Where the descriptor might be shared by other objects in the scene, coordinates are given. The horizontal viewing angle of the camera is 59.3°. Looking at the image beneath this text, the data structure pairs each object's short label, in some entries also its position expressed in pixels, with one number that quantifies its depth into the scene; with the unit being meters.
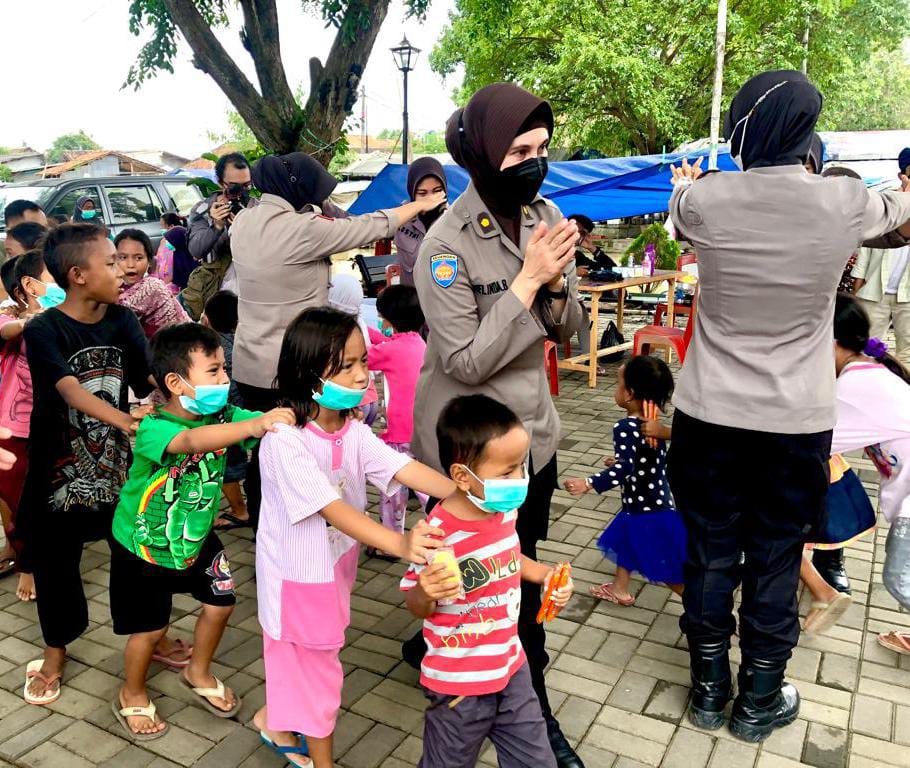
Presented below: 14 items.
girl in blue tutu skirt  3.42
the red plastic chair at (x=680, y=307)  9.17
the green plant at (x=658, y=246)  9.77
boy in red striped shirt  1.96
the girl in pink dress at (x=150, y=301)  4.09
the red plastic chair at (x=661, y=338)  7.18
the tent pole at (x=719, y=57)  7.48
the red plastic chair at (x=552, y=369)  6.77
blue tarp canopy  6.87
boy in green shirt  2.55
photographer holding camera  4.89
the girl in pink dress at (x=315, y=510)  2.20
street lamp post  13.03
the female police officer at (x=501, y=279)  2.14
